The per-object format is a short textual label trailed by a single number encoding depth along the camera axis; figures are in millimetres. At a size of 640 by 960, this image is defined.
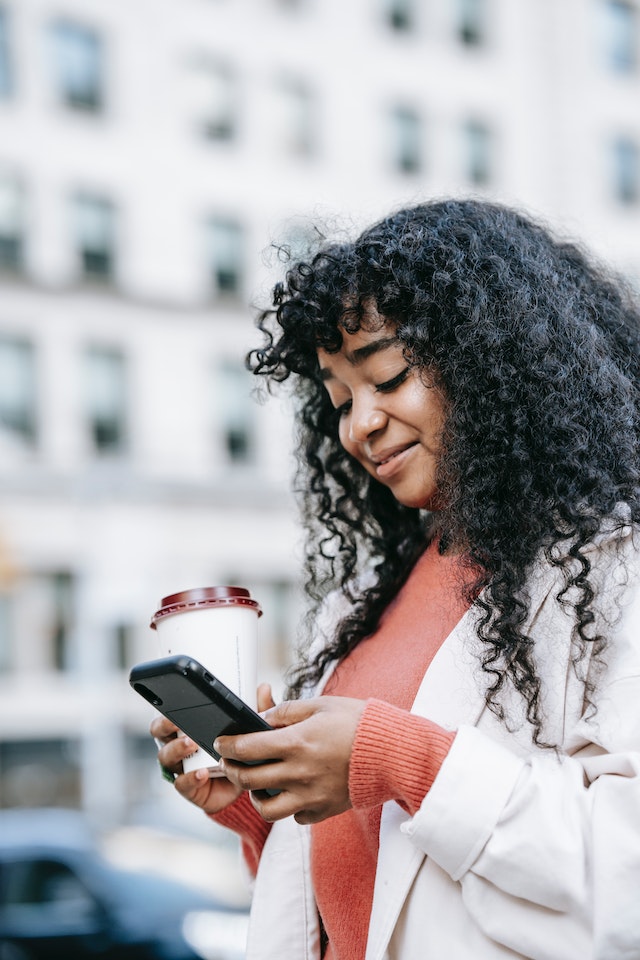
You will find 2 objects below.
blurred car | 5730
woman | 1482
